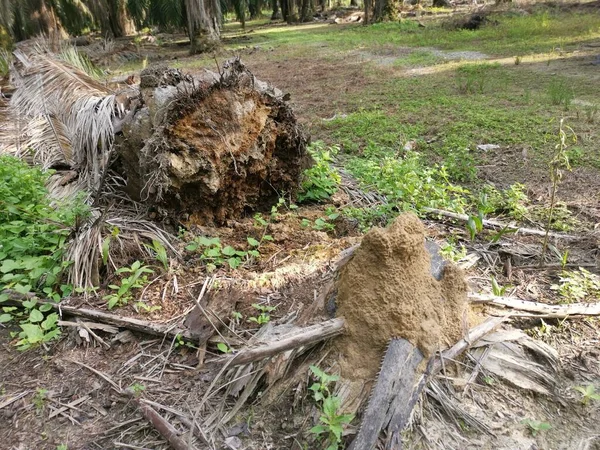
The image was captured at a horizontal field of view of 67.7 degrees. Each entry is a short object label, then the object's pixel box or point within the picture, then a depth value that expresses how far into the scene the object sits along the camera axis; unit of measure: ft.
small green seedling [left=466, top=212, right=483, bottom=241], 10.44
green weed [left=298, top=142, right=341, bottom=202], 13.07
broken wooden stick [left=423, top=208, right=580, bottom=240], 11.22
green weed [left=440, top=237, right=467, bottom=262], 9.52
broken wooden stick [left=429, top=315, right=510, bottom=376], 6.66
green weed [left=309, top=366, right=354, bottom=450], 5.78
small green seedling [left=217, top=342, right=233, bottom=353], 7.51
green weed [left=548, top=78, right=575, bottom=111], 21.38
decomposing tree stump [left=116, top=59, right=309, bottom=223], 10.22
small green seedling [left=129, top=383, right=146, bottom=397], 7.27
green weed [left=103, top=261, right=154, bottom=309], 8.97
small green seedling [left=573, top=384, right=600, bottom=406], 6.76
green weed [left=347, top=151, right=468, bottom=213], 12.37
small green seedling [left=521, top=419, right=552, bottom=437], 6.35
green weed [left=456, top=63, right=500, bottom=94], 25.64
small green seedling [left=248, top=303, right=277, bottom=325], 8.14
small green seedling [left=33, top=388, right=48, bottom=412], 7.27
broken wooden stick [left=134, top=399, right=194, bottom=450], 6.28
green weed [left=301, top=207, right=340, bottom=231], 11.40
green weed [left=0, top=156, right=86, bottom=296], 9.38
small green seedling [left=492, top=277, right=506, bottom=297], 8.34
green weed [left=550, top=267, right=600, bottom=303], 8.72
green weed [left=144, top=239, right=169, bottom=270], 9.67
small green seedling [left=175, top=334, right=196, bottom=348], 7.96
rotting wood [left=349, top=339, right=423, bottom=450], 5.74
